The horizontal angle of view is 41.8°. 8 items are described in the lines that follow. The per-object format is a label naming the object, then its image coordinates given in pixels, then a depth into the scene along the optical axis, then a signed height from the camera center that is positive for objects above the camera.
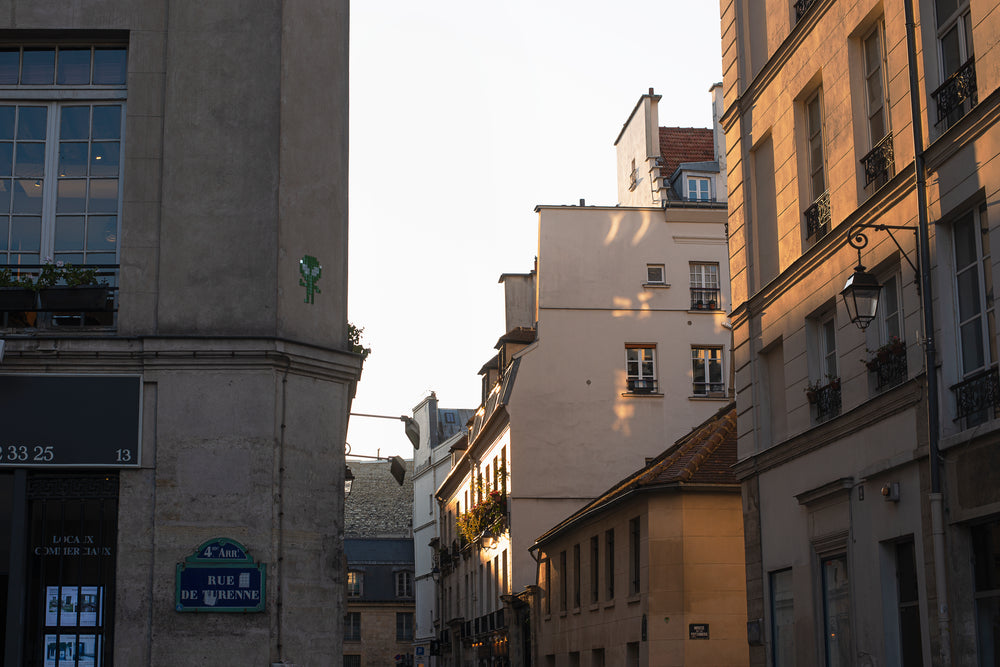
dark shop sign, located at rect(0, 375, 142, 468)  12.57 +1.95
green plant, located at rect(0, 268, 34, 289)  13.02 +3.40
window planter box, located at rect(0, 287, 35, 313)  13.05 +3.20
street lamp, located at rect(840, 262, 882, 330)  16.30 +3.93
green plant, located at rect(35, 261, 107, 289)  12.99 +3.43
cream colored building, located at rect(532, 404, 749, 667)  26.61 +1.21
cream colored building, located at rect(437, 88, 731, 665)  40.75 +7.97
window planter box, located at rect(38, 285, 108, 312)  12.95 +3.19
